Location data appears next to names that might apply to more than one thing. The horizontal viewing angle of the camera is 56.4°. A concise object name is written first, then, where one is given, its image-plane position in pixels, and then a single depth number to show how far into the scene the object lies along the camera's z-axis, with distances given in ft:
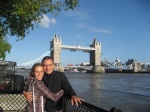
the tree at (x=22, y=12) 13.45
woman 5.45
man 5.89
